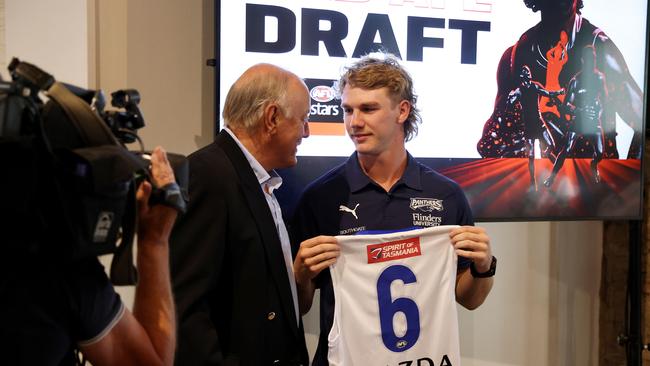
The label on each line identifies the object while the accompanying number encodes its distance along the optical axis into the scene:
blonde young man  2.42
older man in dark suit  1.85
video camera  0.95
